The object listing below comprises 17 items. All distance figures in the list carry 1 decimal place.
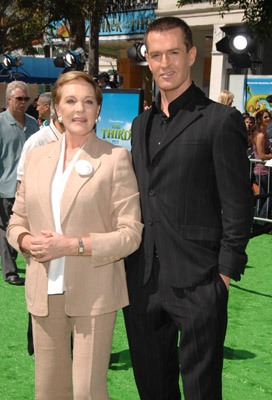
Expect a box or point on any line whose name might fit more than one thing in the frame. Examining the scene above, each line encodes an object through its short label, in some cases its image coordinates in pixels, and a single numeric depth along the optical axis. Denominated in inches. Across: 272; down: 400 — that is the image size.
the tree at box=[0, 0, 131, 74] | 889.5
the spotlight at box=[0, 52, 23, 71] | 930.1
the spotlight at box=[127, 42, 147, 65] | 559.2
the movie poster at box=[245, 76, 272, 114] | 559.2
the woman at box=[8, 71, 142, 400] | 99.3
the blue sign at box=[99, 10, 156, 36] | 1163.9
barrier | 366.9
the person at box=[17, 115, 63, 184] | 161.2
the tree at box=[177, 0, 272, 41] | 588.7
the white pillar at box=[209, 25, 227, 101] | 821.2
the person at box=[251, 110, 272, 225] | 370.6
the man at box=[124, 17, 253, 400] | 96.7
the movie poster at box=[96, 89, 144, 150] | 268.7
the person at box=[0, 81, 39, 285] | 246.1
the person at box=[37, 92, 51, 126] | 230.4
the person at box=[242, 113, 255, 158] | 392.8
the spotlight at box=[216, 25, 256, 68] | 420.8
